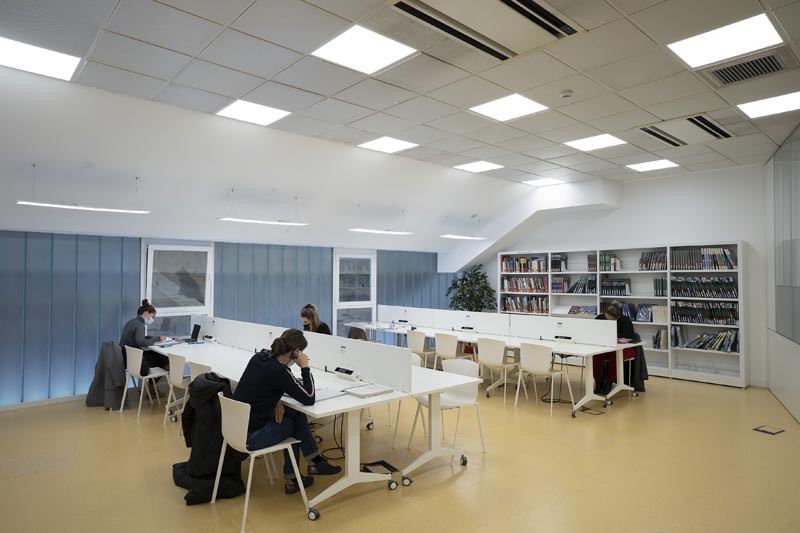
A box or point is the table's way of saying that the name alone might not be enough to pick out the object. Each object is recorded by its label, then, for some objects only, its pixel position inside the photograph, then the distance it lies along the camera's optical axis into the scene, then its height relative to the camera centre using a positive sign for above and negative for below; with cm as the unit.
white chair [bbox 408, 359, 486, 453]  441 -106
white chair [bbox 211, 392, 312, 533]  318 -99
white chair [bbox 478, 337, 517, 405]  646 -97
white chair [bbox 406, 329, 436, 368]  746 -95
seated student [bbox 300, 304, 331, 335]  553 -46
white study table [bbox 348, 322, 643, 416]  597 -85
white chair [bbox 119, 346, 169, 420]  569 -102
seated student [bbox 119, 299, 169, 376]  614 -67
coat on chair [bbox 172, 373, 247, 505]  352 -123
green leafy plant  1038 -28
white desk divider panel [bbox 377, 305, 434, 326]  865 -63
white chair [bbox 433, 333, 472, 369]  705 -94
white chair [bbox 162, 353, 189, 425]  513 -101
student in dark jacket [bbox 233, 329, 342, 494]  341 -80
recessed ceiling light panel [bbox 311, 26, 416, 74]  340 +167
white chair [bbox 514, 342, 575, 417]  594 -97
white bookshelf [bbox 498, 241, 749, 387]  729 -30
